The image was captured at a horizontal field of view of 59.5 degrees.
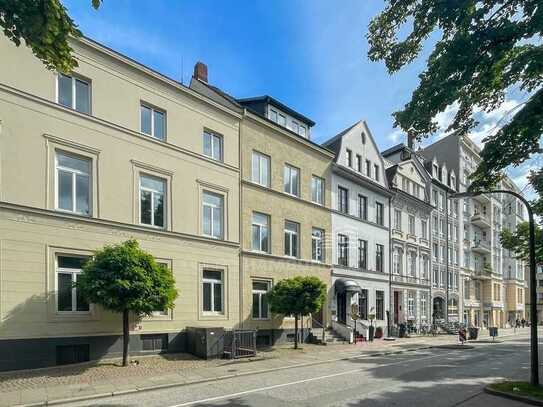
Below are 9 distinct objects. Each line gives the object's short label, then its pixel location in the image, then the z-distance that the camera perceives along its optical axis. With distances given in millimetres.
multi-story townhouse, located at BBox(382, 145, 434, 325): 37703
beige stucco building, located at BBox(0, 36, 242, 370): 14859
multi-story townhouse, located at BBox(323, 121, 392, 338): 30244
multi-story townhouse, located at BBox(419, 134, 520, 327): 52875
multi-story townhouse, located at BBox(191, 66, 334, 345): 23641
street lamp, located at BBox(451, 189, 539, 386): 12398
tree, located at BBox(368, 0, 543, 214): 8000
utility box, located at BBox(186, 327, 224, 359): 18328
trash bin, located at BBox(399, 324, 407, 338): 34969
